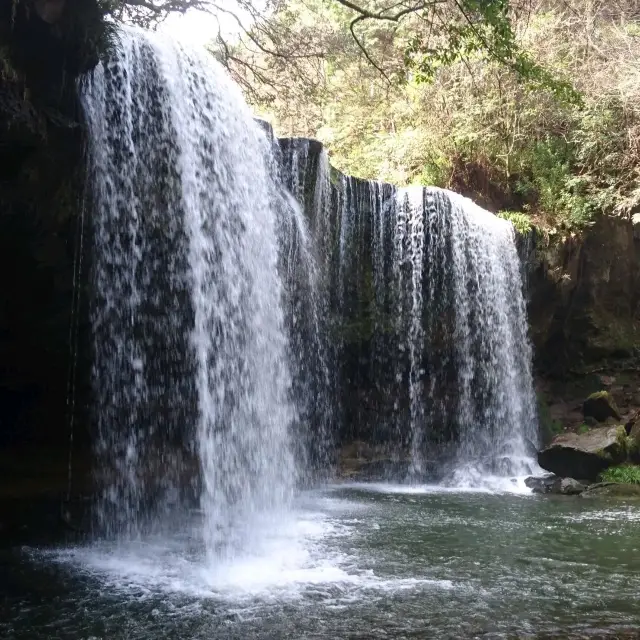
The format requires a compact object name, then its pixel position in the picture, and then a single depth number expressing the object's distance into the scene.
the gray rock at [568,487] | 11.43
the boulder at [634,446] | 12.73
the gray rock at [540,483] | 11.72
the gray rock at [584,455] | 12.46
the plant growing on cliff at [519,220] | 15.89
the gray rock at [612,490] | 11.23
